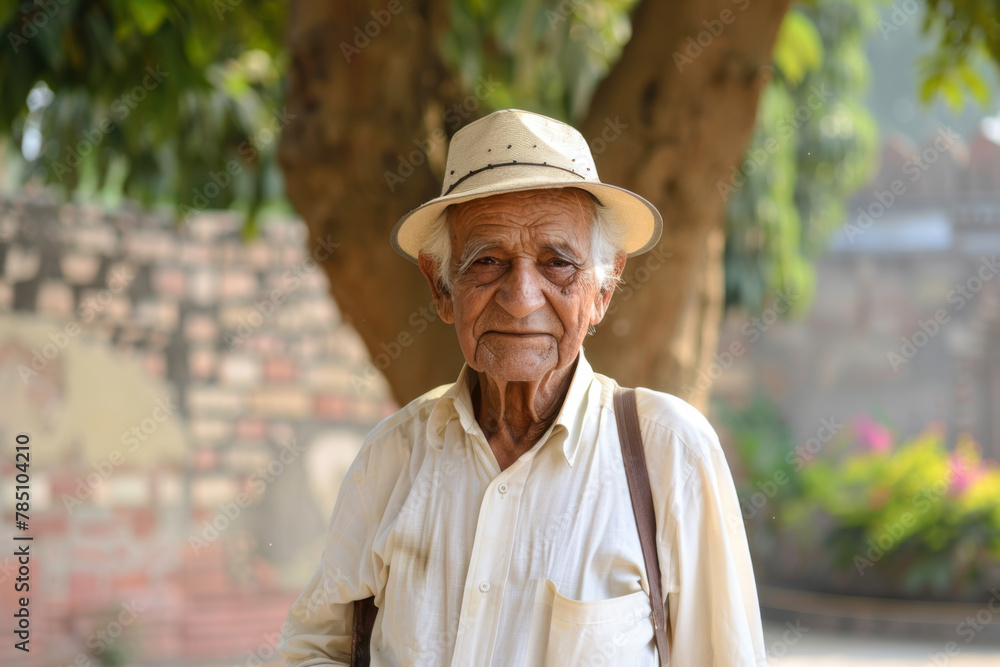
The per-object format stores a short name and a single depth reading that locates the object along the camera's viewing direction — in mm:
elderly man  1476
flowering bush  7438
